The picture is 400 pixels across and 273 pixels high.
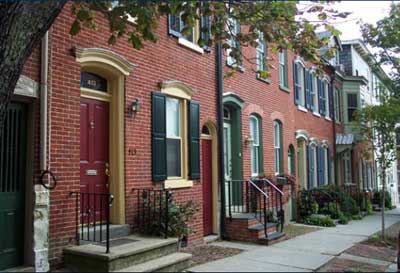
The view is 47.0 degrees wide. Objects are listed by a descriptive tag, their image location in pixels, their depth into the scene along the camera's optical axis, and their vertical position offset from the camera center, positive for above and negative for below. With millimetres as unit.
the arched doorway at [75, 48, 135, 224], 7809 +898
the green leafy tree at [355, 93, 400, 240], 11922 +1120
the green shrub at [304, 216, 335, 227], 14023 -1515
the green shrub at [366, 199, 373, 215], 20131 -1645
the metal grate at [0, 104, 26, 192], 6504 +386
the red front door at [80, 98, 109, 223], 7699 +340
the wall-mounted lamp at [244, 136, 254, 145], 12265 +883
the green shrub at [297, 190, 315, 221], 15453 -1102
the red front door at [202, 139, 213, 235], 10727 -274
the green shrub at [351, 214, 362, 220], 16852 -1657
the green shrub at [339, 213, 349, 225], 14984 -1568
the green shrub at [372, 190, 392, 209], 25312 -1564
